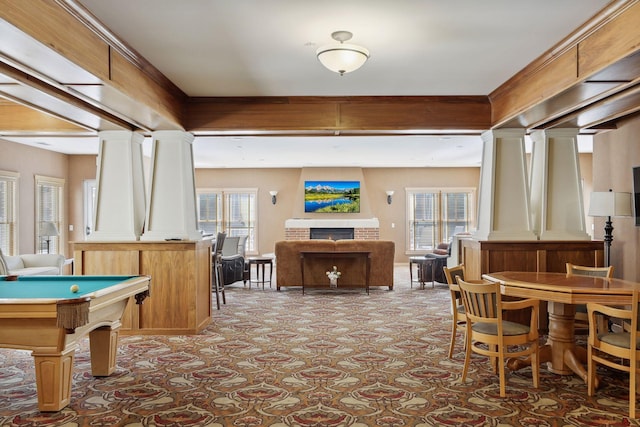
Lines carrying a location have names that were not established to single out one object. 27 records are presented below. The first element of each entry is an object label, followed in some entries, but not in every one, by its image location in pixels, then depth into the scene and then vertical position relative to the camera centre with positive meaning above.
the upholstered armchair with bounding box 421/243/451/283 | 9.63 -0.89
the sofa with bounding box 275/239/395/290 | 8.98 -0.71
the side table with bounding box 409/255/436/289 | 9.62 -0.91
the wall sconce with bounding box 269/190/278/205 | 13.91 +0.84
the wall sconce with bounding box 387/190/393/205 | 13.90 +0.82
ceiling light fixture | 4.04 +1.43
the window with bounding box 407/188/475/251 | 13.98 +0.24
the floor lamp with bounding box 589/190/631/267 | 6.16 +0.20
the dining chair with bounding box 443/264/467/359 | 4.53 -0.74
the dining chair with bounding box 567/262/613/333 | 4.95 -0.53
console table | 9.14 -0.87
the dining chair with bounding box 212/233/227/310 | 7.43 -0.72
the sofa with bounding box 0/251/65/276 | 8.10 -0.66
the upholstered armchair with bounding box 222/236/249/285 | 9.49 -0.80
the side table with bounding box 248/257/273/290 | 9.84 -0.74
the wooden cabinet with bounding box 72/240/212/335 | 5.88 -0.57
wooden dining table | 3.78 -0.60
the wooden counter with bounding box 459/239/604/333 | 5.98 -0.41
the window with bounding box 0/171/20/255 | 9.38 +0.26
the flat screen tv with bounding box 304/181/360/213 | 13.72 +0.76
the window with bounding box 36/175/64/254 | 9.91 +0.32
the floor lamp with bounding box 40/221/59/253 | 9.63 -0.08
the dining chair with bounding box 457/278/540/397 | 3.82 -0.86
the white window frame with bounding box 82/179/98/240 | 11.86 +0.61
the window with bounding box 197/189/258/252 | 14.14 +0.36
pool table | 3.23 -0.69
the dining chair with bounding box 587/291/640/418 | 3.33 -0.89
